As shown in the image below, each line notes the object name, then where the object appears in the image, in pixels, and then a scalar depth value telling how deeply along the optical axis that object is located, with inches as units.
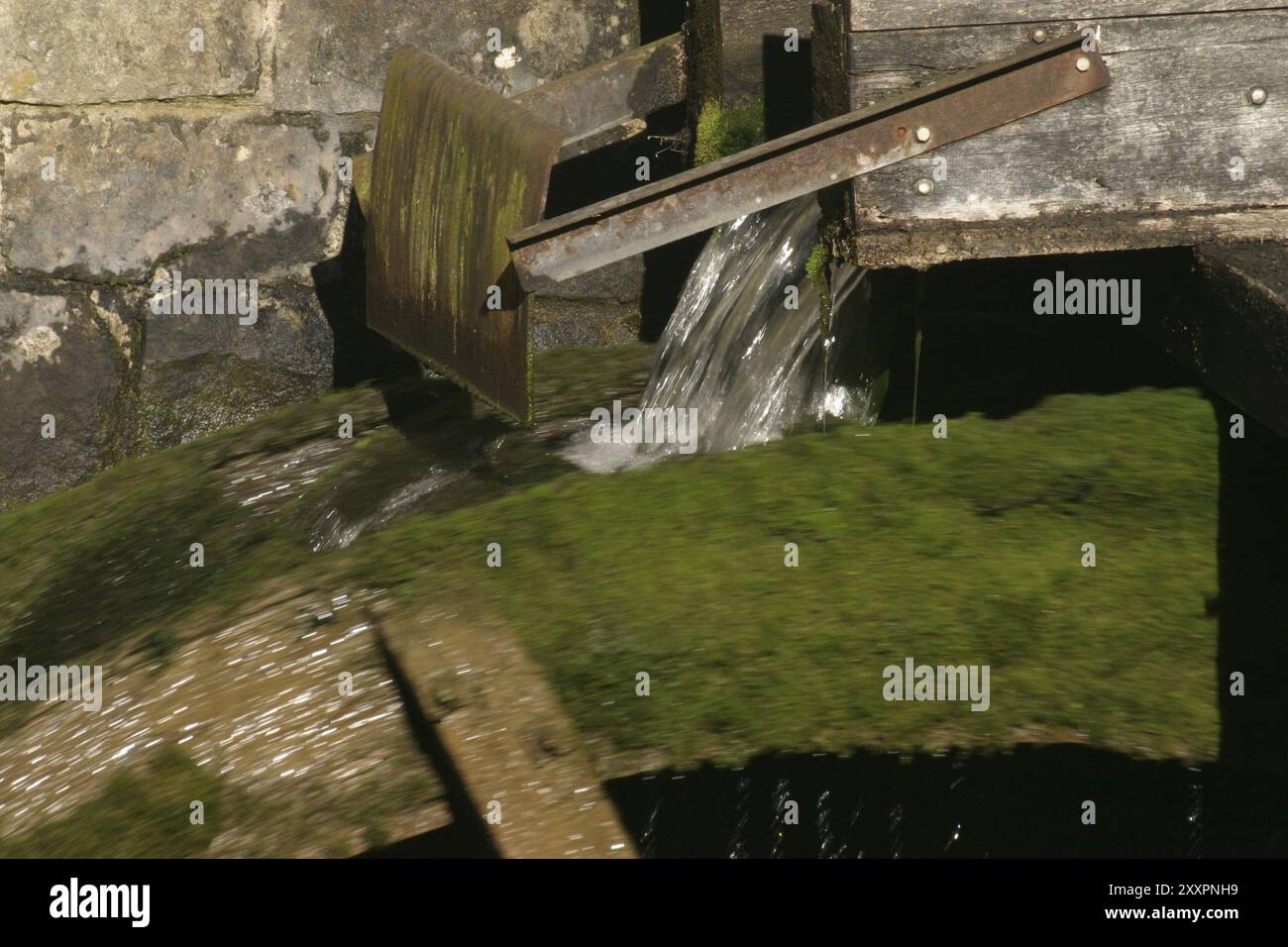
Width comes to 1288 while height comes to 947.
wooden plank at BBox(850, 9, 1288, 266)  112.2
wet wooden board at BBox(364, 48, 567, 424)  122.2
